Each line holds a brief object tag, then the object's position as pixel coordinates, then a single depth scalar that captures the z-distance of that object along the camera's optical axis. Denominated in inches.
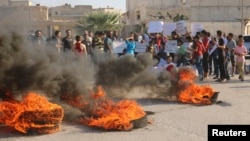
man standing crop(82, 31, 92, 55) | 544.2
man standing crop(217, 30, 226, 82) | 508.7
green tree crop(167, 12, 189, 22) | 2281.9
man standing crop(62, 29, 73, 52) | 481.7
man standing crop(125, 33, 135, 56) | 554.7
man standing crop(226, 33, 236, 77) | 571.7
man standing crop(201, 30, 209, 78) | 531.2
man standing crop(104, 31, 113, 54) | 528.7
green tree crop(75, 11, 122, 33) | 1863.9
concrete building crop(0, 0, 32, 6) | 2521.4
